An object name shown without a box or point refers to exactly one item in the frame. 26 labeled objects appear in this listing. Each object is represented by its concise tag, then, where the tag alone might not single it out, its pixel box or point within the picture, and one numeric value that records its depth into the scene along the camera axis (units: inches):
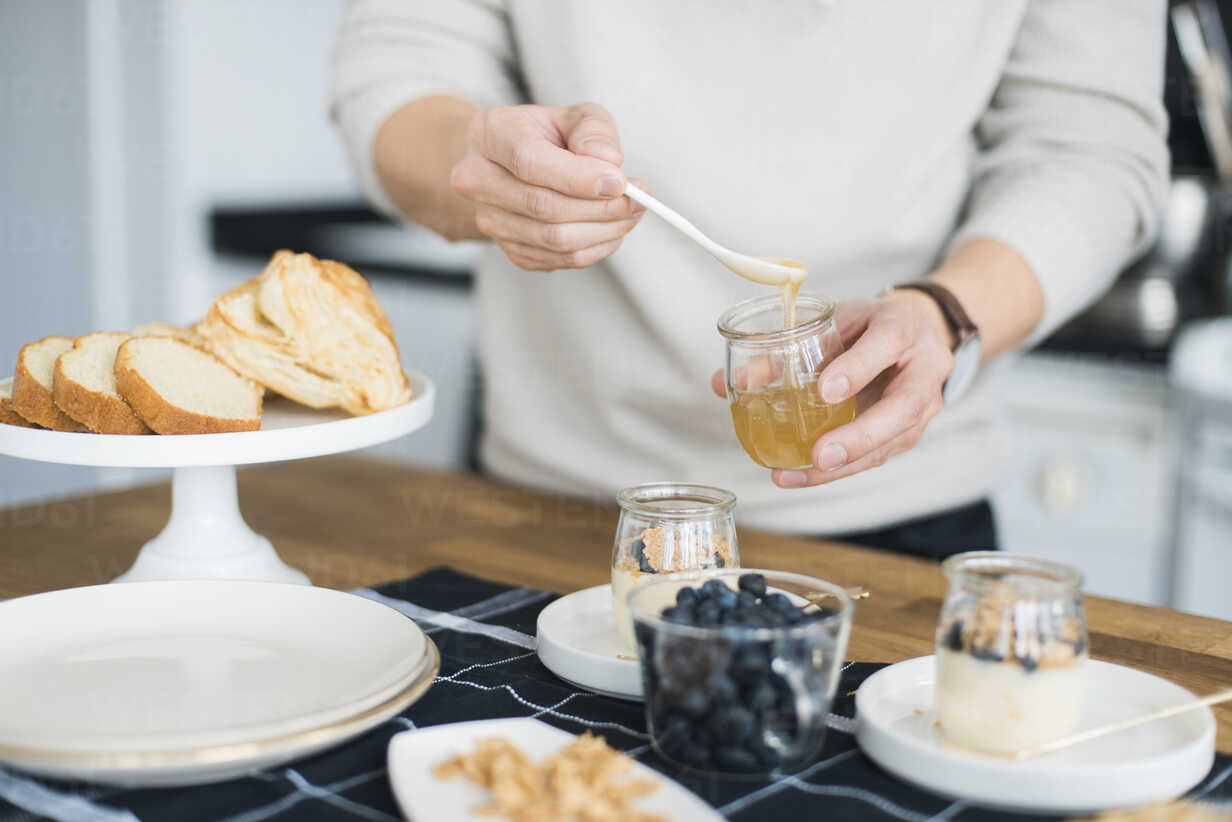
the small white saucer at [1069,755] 25.1
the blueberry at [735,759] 26.7
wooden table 38.3
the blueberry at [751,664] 25.7
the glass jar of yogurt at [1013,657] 26.1
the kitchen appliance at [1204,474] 82.8
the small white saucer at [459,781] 24.3
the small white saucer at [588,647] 31.7
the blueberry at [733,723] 26.2
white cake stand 36.8
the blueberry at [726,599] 27.5
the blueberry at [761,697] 26.0
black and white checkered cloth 25.8
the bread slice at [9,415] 41.7
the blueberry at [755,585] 29.5
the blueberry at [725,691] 26.0
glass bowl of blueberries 25.9
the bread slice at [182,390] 39.6
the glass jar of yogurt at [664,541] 32.7
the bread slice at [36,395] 40.5
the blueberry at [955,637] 26.8
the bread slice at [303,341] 42.7
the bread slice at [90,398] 39.4
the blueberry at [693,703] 26.3
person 52.4
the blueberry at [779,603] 27.4
